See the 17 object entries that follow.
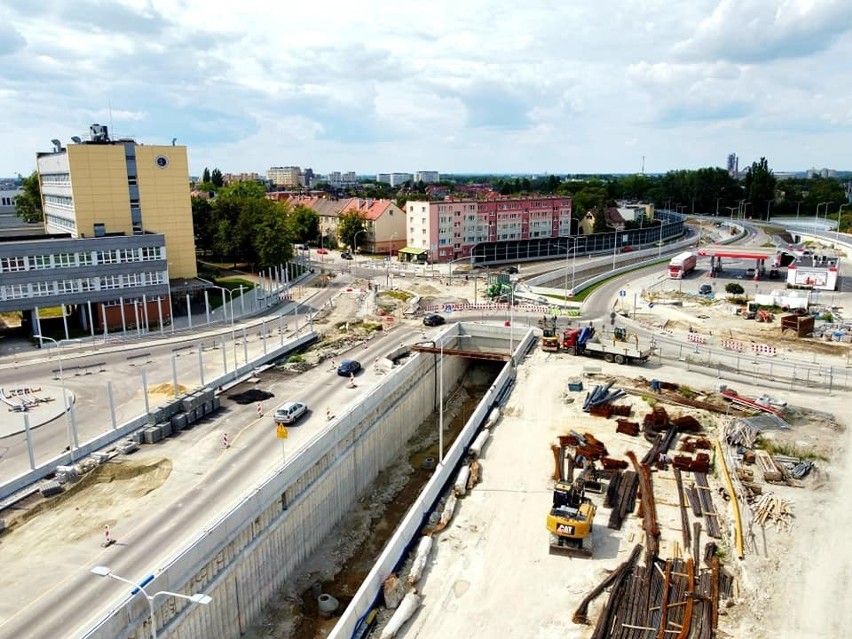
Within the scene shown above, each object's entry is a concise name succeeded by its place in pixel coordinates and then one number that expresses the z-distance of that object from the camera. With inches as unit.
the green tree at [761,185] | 7657.5
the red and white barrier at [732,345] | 2282.1
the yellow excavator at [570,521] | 1067.9
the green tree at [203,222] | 3983.8
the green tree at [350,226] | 4830.2
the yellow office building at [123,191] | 2596.0
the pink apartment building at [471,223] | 4416.8
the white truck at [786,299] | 2878.9
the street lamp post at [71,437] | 1321.4
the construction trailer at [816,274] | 3326.8
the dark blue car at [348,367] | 1918.1
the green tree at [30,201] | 3784.5
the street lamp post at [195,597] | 669.3
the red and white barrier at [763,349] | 2245.3
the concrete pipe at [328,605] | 1142.3
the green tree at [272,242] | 3363.7
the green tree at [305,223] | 5068.9
